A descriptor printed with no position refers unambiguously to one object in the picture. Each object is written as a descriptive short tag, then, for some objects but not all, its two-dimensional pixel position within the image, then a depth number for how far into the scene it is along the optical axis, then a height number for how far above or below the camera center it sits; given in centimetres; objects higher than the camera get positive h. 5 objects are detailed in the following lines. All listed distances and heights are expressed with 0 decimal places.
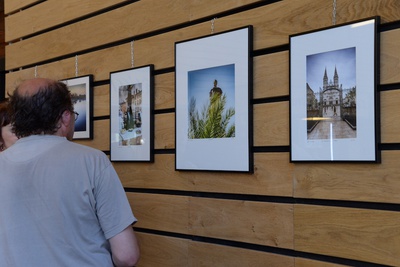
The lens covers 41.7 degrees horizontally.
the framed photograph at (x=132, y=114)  322 +18
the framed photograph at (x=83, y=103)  371 +28
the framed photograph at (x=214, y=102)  264 +21
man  179 -20
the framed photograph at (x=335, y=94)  213 +21
